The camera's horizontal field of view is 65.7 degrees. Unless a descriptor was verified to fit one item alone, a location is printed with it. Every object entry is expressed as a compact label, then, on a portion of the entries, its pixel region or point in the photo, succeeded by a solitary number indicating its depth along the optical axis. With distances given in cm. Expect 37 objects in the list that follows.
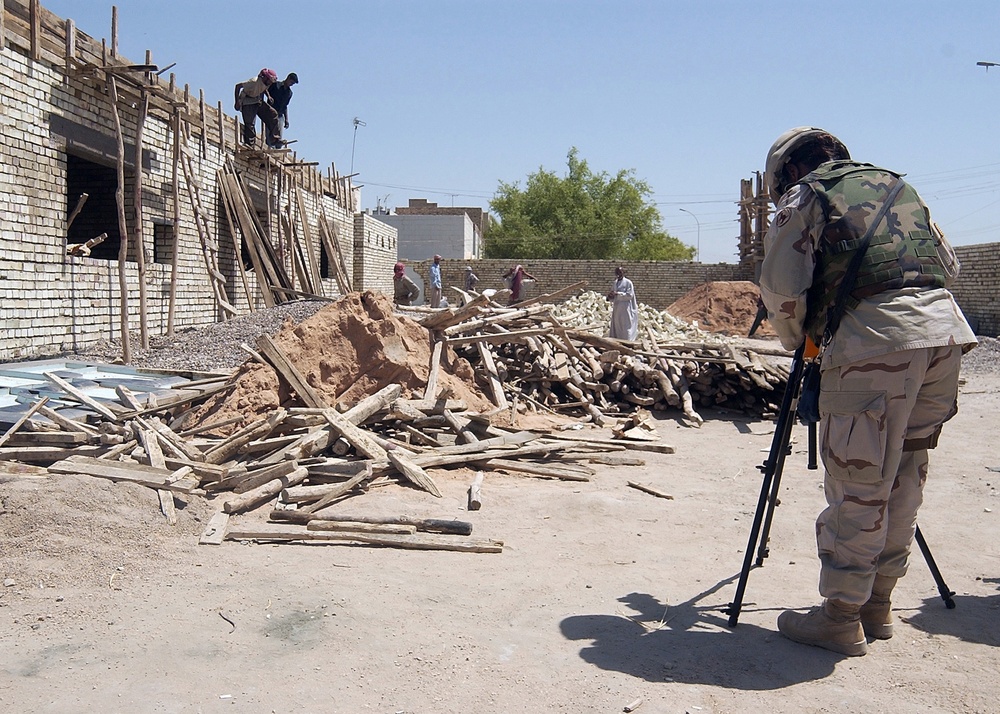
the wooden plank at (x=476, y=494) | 536
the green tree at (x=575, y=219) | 5347
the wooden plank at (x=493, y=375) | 847
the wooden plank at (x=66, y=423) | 636
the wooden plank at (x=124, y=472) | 510
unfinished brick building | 1029
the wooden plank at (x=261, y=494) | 500
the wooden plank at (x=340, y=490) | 508
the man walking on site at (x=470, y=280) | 1849
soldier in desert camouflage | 286
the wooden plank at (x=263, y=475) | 538
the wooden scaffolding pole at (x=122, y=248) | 1111
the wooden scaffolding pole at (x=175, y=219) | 1282
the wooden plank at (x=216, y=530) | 443
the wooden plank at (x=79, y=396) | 678
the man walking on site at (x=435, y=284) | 1848
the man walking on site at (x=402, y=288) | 1869
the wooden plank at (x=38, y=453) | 578
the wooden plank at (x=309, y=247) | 1958
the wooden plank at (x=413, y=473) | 566
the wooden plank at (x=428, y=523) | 461
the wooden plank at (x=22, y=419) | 605
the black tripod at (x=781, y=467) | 329
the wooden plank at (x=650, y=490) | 585
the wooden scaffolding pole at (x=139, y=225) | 1178
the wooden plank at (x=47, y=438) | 615
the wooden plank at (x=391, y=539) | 439
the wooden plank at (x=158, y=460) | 469
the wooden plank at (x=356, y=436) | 602
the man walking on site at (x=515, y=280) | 1689
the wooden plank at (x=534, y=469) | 629
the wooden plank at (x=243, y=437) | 593
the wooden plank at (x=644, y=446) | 750
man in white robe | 1410
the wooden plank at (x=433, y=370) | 764
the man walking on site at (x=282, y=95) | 1766
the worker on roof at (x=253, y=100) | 1722
